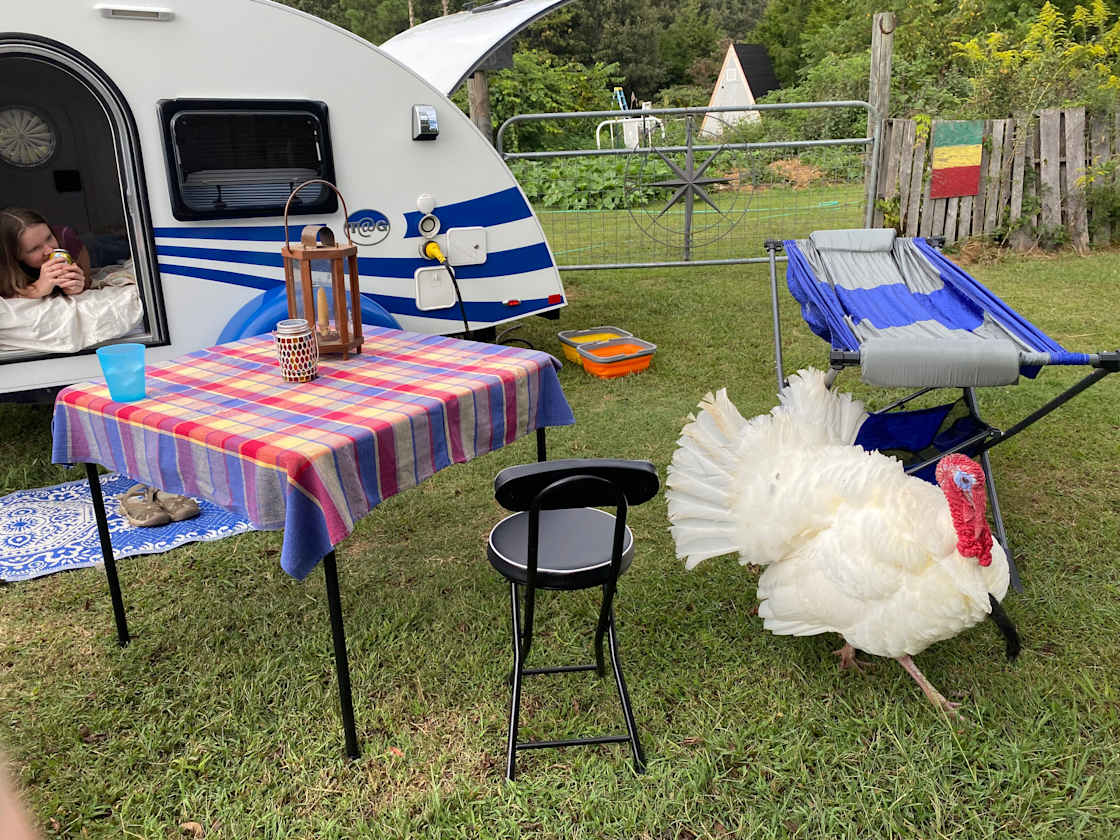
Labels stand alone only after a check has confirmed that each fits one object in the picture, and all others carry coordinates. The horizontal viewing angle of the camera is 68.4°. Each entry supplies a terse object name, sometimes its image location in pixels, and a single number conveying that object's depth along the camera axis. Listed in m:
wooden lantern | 2.54
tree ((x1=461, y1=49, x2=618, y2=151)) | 17.22
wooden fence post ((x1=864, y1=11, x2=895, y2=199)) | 7.57
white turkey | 2.28
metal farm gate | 7.24
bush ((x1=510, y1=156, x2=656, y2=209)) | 10.59
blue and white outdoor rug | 3.40
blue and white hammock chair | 2.73
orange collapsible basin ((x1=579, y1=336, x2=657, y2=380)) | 5.37
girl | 4.12
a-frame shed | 29.36
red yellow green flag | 7.87
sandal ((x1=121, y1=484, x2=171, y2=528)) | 3.70
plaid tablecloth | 1.99
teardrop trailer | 3.86
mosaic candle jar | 2.45
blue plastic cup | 2.32
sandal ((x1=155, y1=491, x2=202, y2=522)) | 3.79
